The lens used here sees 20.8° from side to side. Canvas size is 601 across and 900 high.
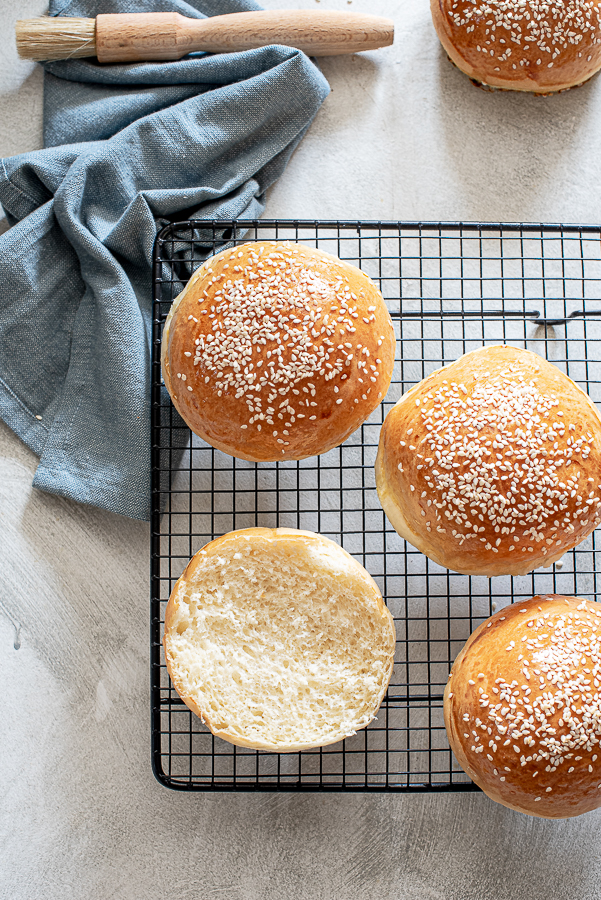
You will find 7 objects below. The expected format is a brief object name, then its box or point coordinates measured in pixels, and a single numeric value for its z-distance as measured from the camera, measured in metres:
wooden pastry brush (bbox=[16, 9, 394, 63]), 0.76
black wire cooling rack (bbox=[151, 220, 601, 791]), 0.75
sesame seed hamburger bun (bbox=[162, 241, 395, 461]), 0.70
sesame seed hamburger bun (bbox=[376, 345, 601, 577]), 0.70
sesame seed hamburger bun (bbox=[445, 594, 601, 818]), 0.69
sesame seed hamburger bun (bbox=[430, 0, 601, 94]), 0.75
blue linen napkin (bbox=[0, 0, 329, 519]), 0.75
